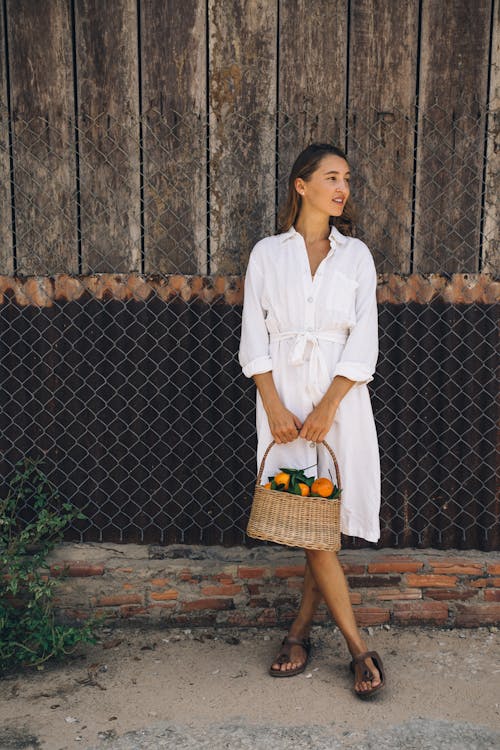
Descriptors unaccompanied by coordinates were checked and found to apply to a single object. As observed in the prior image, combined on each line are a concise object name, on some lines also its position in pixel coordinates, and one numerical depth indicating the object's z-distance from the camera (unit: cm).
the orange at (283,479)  263
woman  271
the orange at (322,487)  260
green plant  303
